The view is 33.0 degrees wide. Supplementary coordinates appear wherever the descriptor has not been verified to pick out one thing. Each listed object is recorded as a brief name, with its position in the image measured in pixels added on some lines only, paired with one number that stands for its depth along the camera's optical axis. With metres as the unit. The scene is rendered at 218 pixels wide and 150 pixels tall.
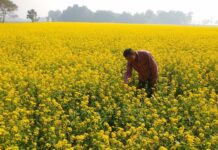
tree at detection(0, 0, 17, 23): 93.44
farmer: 7.84
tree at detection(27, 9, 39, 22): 98.84
